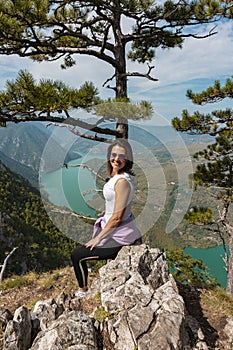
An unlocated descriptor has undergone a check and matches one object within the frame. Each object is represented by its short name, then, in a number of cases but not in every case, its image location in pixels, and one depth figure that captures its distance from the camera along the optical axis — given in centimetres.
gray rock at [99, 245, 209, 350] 234
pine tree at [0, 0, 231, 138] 411
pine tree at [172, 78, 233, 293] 725
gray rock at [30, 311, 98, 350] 228
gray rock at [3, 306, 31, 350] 245
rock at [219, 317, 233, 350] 285
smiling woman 308
